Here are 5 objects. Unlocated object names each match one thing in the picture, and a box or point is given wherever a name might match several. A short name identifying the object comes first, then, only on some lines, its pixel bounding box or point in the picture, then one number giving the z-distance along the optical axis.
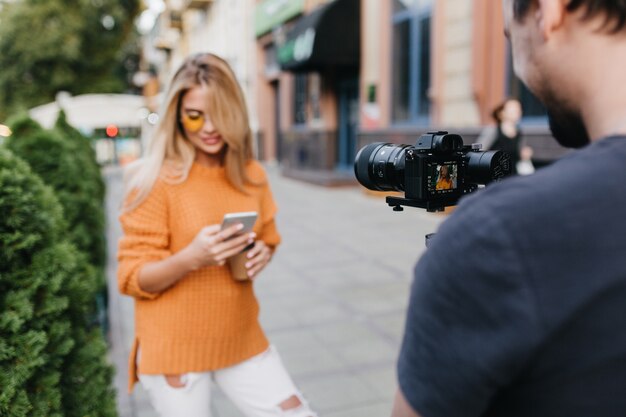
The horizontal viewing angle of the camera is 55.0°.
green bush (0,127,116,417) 1.67
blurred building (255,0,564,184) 9.02
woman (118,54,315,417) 2.06
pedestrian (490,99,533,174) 6.86
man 0.69
